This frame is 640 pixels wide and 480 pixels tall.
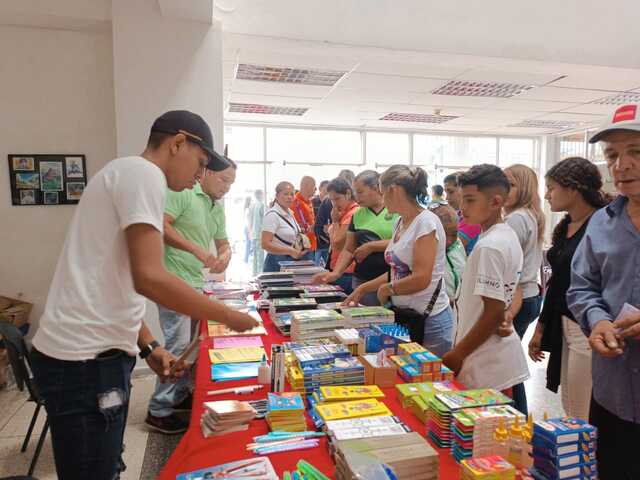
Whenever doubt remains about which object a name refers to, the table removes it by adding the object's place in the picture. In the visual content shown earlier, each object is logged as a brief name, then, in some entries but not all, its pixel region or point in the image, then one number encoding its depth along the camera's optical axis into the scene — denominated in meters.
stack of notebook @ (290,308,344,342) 1.87
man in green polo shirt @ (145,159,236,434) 2.40
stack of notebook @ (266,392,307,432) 1.20
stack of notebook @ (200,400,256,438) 1.20
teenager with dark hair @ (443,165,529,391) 1.53
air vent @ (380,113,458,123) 7.29
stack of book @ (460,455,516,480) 0.91
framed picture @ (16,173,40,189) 3.54
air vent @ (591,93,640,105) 6.01
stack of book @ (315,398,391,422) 1.18
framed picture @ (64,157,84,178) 3.61
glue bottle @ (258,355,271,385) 1.54
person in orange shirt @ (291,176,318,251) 5.54
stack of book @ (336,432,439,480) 0.93
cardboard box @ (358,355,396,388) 1.47
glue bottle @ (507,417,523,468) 1.02
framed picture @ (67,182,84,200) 3.64
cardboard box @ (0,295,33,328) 3.32
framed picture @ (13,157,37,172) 3.52
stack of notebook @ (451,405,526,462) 1.03
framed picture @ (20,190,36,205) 3.57
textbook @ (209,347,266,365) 1.74
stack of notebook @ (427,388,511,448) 1.11
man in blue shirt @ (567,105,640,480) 1.23
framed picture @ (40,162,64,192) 3.57
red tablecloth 1.05
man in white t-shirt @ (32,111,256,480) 1.12
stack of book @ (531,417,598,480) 0.94
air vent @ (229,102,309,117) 6.56
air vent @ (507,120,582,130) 7.87
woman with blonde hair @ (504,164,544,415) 2.48
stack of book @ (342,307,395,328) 1.90
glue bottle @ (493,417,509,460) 1.03
